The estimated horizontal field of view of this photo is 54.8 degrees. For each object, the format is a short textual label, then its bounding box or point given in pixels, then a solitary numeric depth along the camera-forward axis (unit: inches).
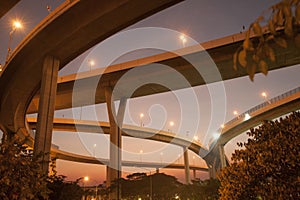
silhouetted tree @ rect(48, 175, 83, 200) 614.6
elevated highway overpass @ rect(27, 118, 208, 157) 1759.4
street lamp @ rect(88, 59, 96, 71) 1132.4
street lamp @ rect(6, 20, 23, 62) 870.6
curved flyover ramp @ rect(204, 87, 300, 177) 1396.4
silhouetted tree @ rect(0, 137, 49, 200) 295.7
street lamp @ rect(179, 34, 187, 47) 968.3
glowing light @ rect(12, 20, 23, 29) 869.5
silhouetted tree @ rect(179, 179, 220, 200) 733.3
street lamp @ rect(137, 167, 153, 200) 799.1
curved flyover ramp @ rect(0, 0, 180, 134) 638.5
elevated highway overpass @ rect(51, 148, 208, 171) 2304.5
